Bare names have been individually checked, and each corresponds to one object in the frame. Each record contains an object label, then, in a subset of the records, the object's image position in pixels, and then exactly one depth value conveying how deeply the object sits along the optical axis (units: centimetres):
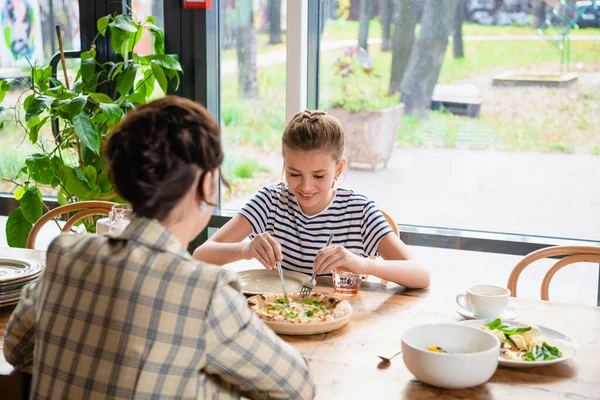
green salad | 146
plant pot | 312
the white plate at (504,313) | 171
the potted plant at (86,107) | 304
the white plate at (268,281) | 195
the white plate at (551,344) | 142
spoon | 147
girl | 200
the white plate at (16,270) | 184
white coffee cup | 166
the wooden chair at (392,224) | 251
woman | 110
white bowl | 130
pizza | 164
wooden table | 135
